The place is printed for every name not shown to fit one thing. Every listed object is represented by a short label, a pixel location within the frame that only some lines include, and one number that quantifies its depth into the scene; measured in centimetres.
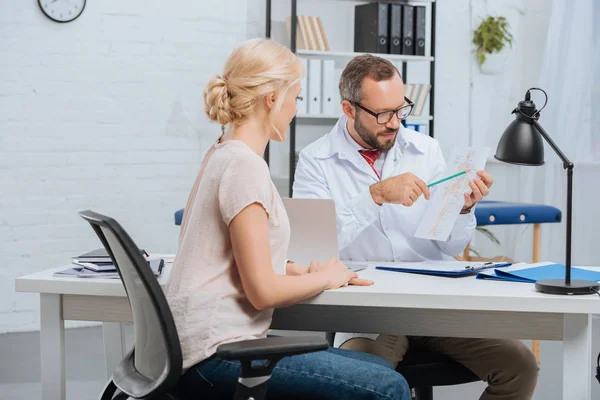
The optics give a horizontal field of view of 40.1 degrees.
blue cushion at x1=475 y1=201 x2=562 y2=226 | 418
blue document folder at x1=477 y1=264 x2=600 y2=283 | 207
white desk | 188
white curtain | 503
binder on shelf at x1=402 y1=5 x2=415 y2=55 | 487
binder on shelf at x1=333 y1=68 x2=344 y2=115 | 480
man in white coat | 248
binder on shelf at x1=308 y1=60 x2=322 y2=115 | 473
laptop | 212
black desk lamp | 196
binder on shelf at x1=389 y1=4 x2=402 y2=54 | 482
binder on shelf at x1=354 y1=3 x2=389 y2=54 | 482
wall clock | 447
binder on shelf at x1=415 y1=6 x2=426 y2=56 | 490
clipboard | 216
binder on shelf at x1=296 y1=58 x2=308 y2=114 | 473
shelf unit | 470
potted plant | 533
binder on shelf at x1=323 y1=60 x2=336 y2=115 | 474
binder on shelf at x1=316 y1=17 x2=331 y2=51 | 476
